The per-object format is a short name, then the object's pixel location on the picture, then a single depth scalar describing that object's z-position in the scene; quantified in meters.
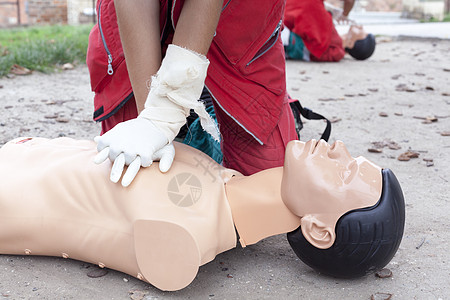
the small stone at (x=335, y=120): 3.12
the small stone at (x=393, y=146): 2.67
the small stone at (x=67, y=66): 4.18
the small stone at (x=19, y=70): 3.84
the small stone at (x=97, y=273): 1.53
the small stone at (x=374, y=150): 2.61
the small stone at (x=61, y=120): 2.90
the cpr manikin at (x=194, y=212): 1.43
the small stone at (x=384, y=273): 1.56
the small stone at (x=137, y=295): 1.43
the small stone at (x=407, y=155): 2.51
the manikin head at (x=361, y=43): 5.06
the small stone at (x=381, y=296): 1.45
